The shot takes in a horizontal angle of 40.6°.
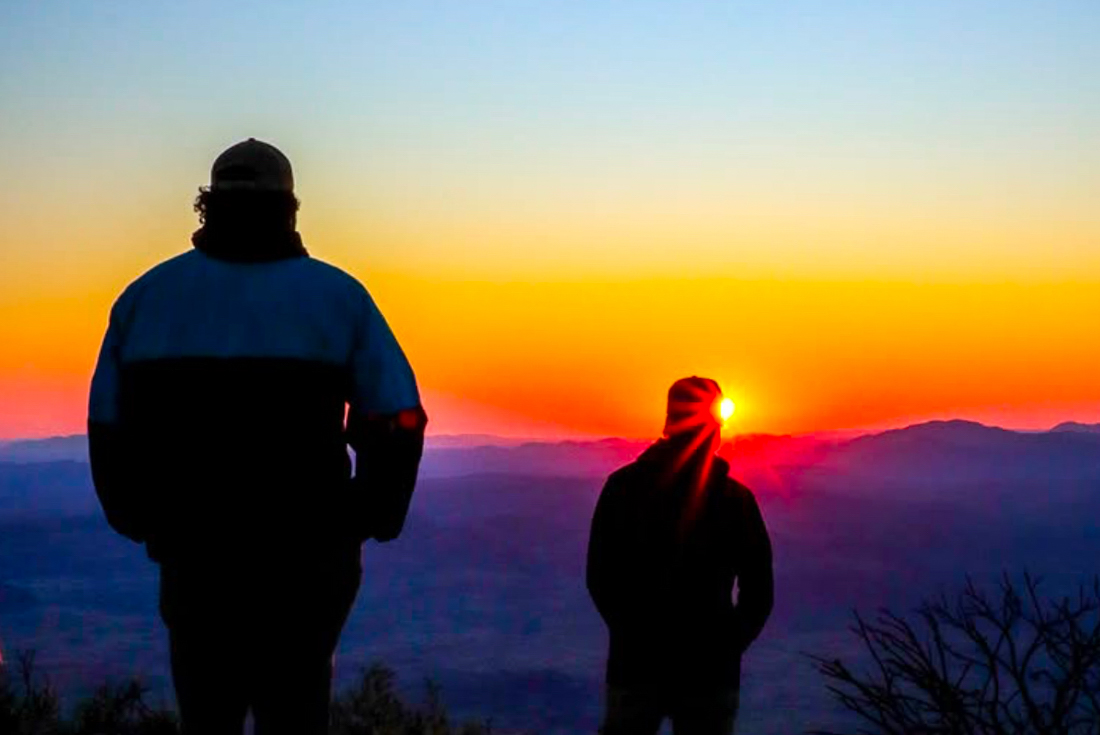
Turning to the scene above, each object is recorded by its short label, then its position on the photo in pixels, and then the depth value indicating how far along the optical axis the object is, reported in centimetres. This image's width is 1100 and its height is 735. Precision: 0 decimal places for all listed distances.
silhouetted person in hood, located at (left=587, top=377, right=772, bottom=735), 448
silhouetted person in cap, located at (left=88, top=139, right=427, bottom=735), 325
